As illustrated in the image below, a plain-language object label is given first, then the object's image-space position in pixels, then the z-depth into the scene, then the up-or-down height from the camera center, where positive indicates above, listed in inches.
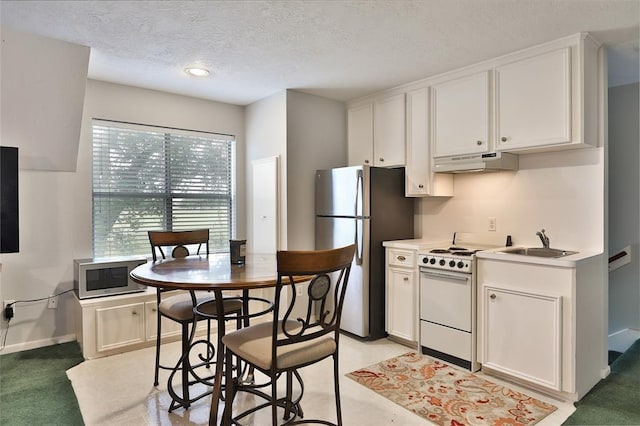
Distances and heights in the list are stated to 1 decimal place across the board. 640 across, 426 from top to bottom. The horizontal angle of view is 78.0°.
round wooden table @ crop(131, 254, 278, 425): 73.9 -13.5
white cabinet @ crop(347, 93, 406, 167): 150.0 +31.1
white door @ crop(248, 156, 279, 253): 157.8 +1.7
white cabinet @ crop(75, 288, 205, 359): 123.2 -36.9
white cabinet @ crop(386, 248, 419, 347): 132.5 -29.9
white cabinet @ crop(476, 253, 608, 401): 97.0 -29.8
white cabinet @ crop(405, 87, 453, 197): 140.4 +19.1
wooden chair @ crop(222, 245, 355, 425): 67.9 -24.7
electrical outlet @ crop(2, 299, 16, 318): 126.6 -29.8
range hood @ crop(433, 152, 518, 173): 120.7 +14.7
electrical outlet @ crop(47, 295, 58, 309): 133.9 -31.1
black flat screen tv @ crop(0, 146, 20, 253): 110.2 +3.1
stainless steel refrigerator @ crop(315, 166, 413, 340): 139.6 -6.1
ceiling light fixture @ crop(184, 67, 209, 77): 130.0 +46.5
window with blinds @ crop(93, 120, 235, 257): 146.7 +10.4
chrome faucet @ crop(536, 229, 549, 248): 117.3 -8.9
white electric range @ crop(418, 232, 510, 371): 114.8 -28.5
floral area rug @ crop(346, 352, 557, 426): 91.0 -47.7
